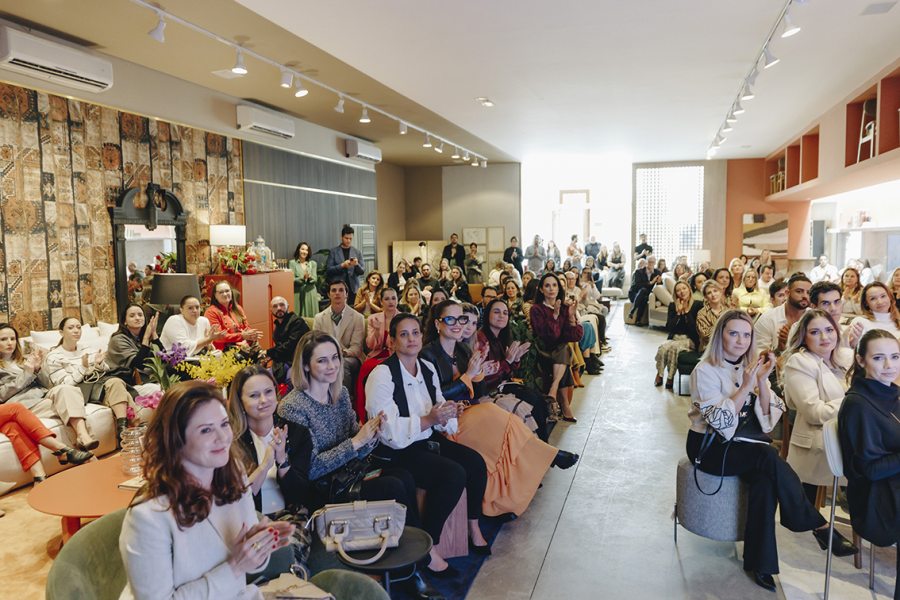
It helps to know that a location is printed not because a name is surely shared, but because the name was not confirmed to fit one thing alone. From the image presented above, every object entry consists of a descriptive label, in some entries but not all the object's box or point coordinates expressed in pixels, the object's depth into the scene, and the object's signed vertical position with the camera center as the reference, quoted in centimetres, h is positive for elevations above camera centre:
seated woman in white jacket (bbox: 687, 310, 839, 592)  320 -89
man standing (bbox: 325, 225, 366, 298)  1089 -10
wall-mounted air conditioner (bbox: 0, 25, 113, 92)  561 +177
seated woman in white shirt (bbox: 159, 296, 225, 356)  618 -70
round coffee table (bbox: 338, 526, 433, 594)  242 -111
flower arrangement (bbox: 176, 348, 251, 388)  377 -64
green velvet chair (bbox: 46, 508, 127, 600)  182 -88
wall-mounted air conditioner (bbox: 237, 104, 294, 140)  898 +191
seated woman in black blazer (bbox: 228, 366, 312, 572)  279 -79
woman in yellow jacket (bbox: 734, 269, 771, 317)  773 -46
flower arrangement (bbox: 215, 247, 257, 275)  828 -5
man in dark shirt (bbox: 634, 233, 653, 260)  1657 +21
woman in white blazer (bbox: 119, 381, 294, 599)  173 -70
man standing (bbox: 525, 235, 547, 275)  1675 -1
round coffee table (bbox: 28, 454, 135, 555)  319 -119
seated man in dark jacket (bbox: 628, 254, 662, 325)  1324 -59
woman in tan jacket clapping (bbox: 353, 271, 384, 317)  702 -40
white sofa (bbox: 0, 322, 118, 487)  465 -131
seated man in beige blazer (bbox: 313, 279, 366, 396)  600 -59
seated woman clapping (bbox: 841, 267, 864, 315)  659 -33
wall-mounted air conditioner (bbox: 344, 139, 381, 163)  1234 +205
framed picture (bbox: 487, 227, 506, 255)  1722 +49
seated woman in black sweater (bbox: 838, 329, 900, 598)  288 -81
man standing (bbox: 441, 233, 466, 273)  1572 +9
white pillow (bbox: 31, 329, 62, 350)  592 -72
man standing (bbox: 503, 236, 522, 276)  1641 +9
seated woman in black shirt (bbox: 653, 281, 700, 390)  726 -80
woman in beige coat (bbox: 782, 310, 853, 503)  350 -71
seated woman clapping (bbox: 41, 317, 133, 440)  542 -95
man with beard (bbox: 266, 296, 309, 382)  603 -69
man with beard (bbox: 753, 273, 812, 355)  519 -49
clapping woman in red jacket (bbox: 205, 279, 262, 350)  666 -61
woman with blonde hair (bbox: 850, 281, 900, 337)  511 -40
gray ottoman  331 -127
